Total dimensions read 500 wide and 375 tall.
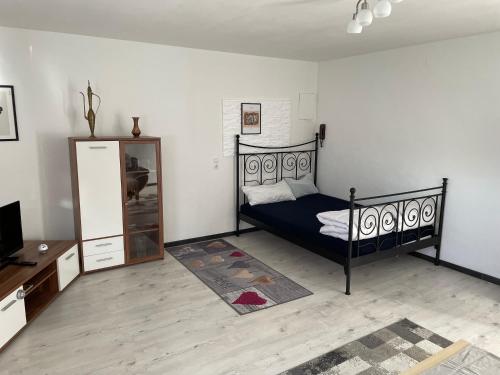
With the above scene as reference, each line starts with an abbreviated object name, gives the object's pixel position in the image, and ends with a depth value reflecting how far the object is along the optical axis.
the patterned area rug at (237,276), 3.41
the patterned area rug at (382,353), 2.45
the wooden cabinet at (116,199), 3.73
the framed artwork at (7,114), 3.60
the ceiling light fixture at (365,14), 2.19
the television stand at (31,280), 2.67
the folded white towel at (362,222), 3.49
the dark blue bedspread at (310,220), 3.57
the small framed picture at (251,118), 5.05
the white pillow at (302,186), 5.23
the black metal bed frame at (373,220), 3.50
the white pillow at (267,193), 4.89
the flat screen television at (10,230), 3.04
